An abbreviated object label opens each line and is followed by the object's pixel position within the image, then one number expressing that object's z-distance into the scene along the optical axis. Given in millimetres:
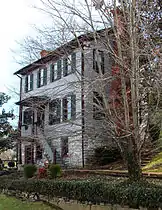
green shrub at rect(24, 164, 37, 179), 14984
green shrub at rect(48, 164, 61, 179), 13339
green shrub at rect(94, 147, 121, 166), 17362
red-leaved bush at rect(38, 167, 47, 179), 13914
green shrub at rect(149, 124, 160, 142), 9589
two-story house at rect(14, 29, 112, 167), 9848
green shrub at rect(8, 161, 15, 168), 24747
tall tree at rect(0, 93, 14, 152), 24775
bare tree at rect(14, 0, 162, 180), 8898
